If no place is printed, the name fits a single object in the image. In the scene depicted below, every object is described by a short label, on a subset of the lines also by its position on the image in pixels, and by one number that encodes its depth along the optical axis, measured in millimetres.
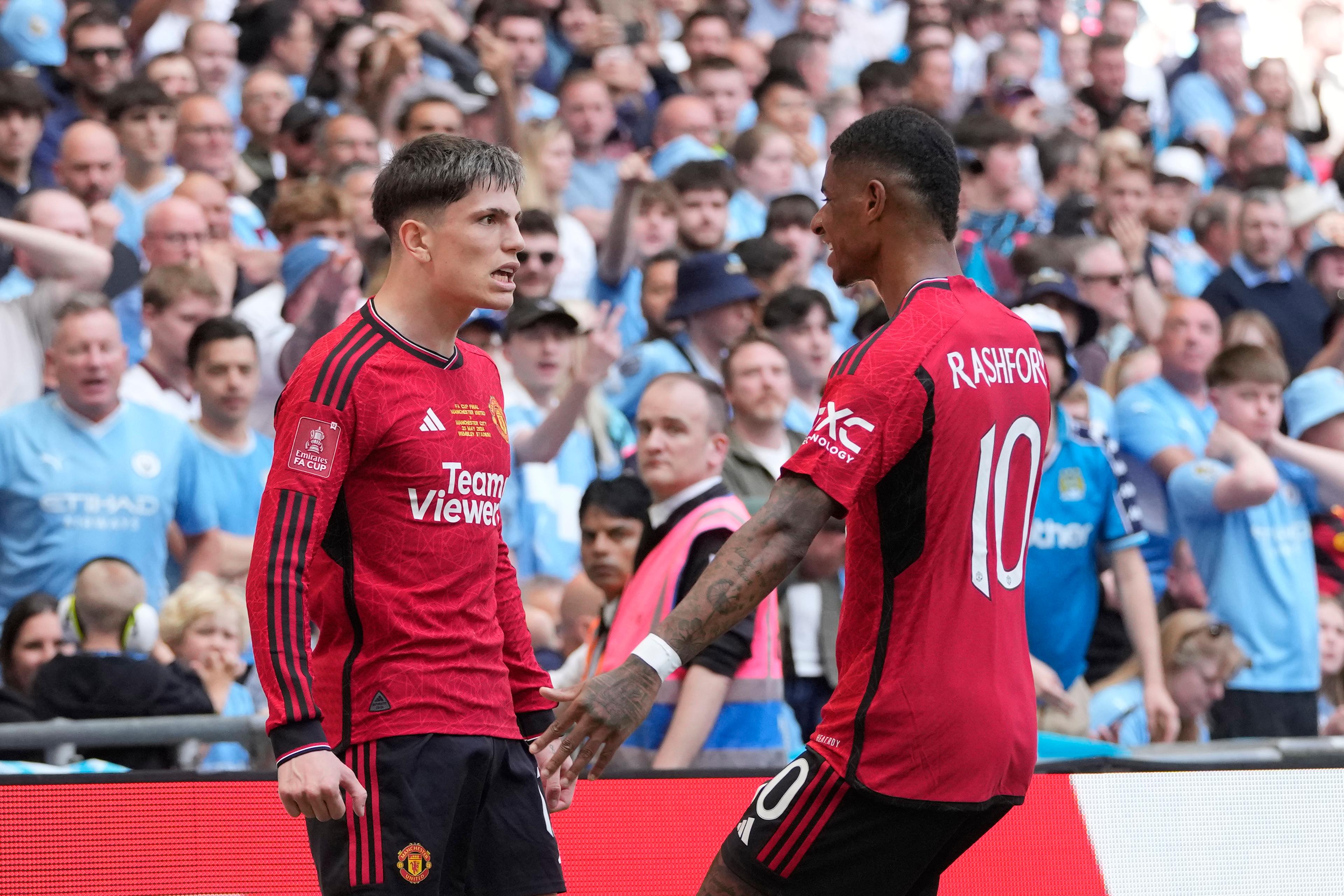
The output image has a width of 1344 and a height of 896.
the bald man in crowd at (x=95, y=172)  16687
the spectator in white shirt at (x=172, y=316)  15078
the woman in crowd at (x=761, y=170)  20719
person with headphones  10398
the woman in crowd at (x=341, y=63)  21031
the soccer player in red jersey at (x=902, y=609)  6359
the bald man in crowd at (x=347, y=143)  18516
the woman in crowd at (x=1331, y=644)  16219
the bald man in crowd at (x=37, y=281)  14844
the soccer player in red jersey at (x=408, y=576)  6512
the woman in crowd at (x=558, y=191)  18469
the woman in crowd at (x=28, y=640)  11852
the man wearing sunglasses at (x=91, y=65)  19594
